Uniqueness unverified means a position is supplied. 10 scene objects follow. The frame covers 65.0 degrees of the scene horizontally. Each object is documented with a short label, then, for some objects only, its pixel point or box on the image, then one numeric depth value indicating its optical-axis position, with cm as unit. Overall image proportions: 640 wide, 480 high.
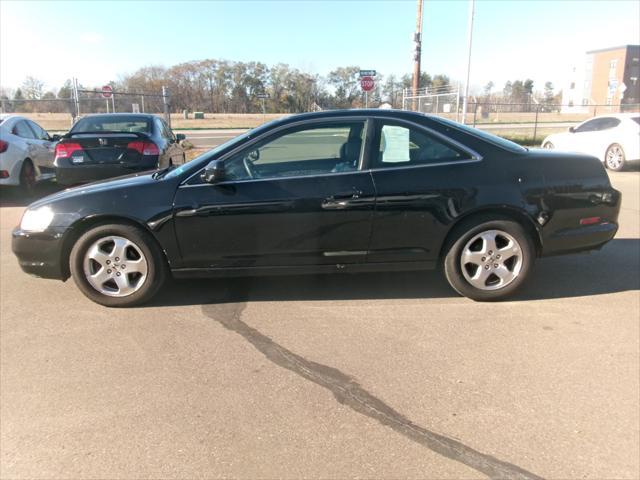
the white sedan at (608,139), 1301
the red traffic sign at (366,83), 2003
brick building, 8395
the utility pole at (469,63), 2050
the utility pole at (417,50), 2317
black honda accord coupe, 408
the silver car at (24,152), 902
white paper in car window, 423
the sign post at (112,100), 2366
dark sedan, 836
